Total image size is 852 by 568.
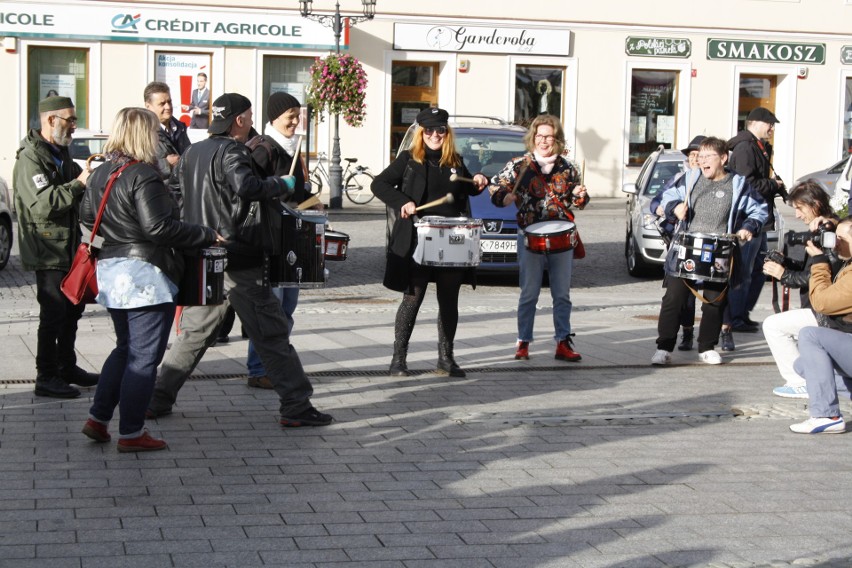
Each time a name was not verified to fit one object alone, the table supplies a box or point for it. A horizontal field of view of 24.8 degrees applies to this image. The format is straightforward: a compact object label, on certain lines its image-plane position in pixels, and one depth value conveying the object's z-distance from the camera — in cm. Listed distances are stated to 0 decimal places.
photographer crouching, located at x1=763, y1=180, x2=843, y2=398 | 1206
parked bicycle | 3961
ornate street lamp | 3872
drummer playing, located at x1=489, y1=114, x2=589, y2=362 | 1432
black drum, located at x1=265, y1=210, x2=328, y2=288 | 1095
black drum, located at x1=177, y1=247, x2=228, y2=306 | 995
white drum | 1291
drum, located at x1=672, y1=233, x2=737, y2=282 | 1401
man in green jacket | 1150
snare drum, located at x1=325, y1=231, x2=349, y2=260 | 1182
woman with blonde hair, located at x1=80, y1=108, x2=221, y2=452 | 953
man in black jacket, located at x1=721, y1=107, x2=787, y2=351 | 1635
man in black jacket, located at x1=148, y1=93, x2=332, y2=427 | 1035
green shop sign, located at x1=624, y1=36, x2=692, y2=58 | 4634
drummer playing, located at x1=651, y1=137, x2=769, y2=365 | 1428
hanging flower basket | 3959
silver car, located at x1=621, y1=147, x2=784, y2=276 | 2431
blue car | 2192
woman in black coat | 1308
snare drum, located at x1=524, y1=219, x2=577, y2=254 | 1412
